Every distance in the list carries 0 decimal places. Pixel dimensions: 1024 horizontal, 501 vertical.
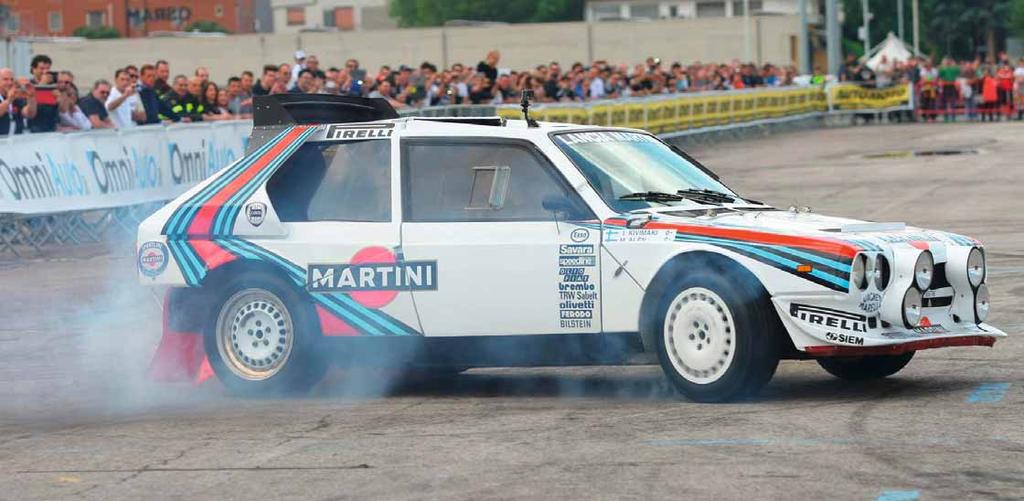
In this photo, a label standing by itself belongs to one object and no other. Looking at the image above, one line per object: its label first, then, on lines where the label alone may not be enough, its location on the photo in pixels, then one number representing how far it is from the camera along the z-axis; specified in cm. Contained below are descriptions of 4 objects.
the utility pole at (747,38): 7757
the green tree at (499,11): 11606
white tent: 7125
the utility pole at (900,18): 10375
